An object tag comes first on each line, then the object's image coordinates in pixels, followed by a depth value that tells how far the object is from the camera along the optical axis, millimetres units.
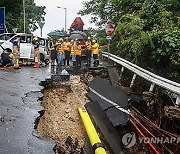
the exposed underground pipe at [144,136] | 5045
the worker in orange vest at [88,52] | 18781
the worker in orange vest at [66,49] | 18516
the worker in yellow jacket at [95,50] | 18609
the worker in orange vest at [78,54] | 17953
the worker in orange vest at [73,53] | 17938
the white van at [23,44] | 19172
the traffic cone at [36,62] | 18748
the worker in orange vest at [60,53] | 17625
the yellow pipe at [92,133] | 5747
